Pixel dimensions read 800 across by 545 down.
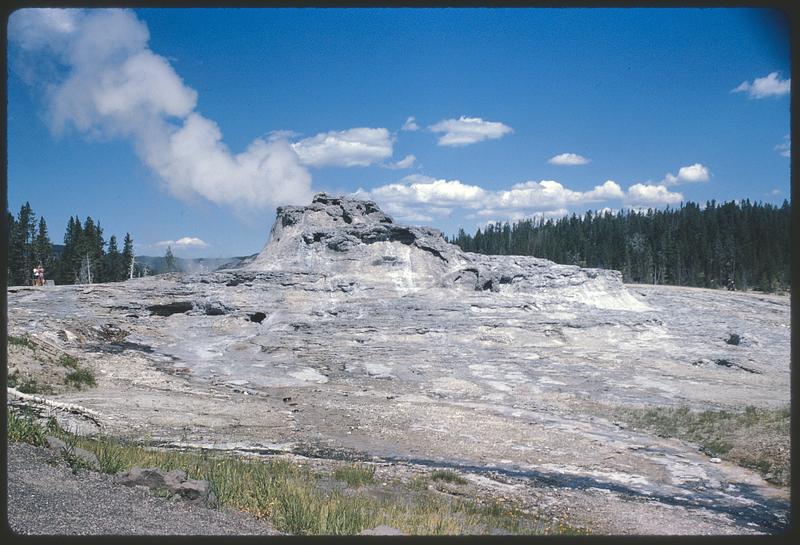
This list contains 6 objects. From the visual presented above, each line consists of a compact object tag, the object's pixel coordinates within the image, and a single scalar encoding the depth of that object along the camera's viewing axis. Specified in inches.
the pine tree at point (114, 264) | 2812.5
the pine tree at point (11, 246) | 2237.0
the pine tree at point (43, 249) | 2472.9
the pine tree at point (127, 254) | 2947.6
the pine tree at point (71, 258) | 2503.7
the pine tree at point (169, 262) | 3740.2
